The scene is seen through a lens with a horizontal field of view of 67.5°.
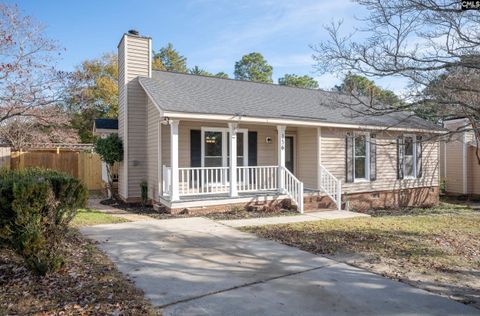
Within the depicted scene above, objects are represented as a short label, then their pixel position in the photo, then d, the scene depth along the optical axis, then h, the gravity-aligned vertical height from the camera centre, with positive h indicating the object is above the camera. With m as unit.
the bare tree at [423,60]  6.27 +1.90
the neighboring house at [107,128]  14.26 +1.26
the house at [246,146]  10.52 +0.43
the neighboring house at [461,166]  17.67 -0.44
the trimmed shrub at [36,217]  4.34 -0.71
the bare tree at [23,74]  15.30 +3.85
